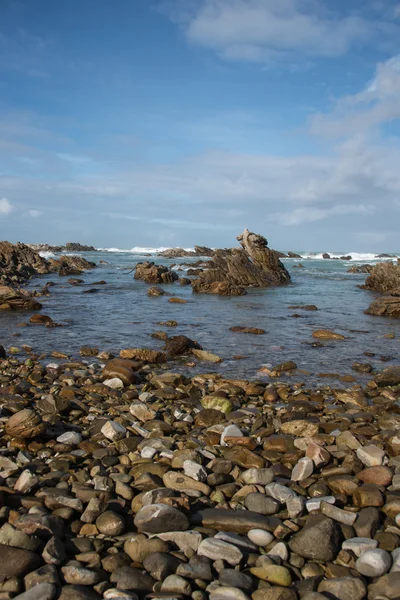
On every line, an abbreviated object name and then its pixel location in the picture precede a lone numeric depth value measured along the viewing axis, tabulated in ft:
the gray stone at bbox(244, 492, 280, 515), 13.75
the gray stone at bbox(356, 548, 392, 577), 11.16
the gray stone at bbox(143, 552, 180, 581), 10.78
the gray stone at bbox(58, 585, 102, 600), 9.68
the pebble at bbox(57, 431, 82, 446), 18.19
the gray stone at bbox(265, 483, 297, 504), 14.25
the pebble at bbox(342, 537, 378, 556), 11.95
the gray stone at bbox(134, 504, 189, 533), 12.44
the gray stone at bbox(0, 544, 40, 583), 10.29
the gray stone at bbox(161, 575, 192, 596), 10.23
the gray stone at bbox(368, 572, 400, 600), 10.31
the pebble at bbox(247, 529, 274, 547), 12.29
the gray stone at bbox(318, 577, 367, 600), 10.33
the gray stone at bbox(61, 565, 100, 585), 10.37
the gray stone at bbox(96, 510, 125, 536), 12.36
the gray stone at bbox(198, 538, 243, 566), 11.34
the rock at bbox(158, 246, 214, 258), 314.98
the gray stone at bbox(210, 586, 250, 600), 10.01
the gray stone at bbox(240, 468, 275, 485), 15.49
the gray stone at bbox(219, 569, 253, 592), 10.47
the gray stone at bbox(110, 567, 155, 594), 10.33
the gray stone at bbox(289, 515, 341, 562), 11.79
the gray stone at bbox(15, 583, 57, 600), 9.53
